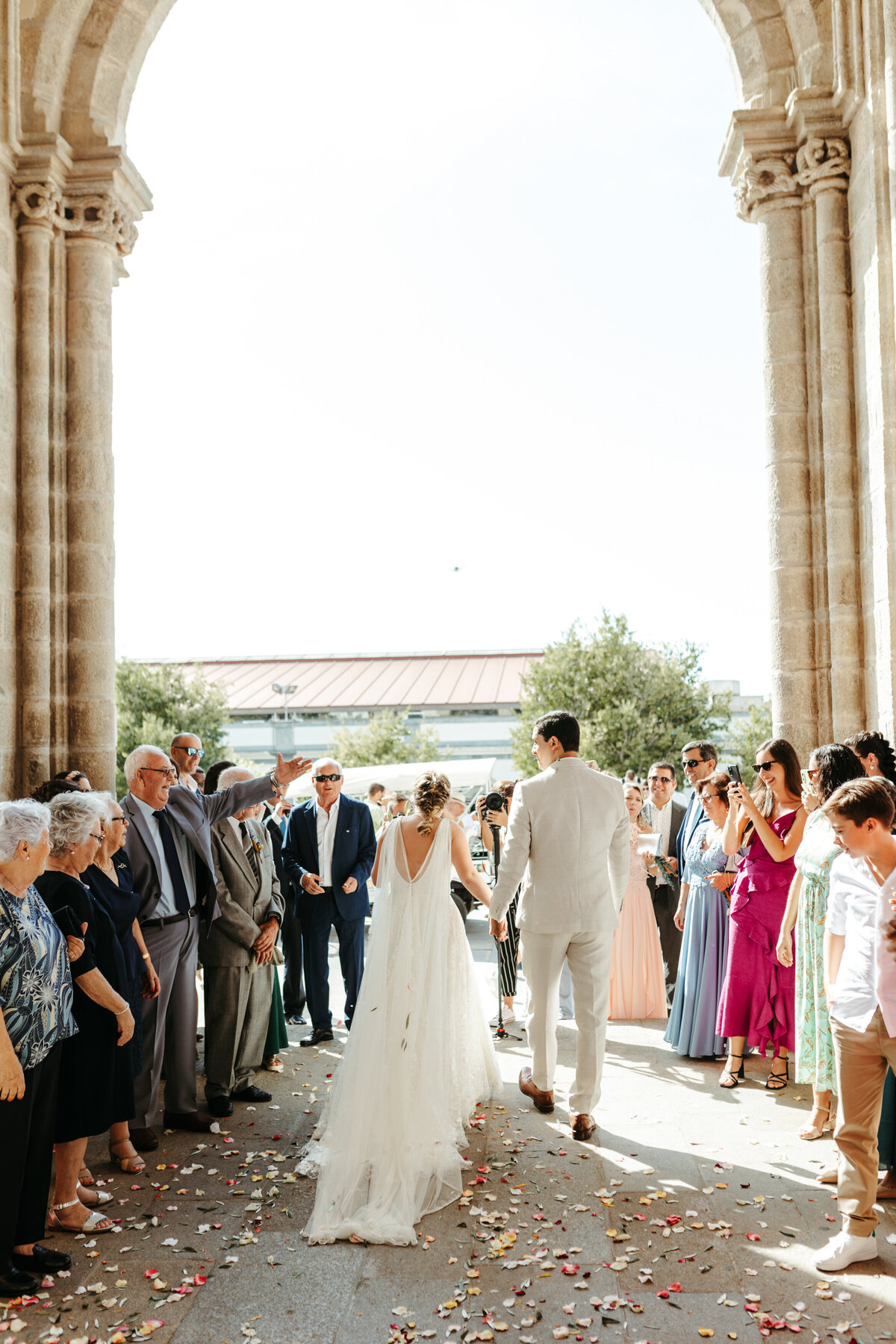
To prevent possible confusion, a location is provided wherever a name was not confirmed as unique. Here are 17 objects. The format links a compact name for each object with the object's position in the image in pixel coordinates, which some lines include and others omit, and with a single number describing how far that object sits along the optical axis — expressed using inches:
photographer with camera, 247.4
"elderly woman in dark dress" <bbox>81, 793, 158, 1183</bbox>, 166.9
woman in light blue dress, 225.8
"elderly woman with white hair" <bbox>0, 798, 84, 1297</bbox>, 128.8
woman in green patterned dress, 171.2
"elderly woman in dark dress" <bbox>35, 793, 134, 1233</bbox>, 148.6
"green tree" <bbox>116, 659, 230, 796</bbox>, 1349.7
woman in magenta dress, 206.2
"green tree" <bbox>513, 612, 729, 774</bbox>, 1175.0
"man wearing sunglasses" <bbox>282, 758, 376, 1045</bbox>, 255.9
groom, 186.7
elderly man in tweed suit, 203.8
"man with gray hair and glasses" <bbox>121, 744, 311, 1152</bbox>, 187.0
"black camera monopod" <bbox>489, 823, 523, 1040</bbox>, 254.5
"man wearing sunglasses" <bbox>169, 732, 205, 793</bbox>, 253.0
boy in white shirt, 129.0
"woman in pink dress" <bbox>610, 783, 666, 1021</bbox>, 269.6
